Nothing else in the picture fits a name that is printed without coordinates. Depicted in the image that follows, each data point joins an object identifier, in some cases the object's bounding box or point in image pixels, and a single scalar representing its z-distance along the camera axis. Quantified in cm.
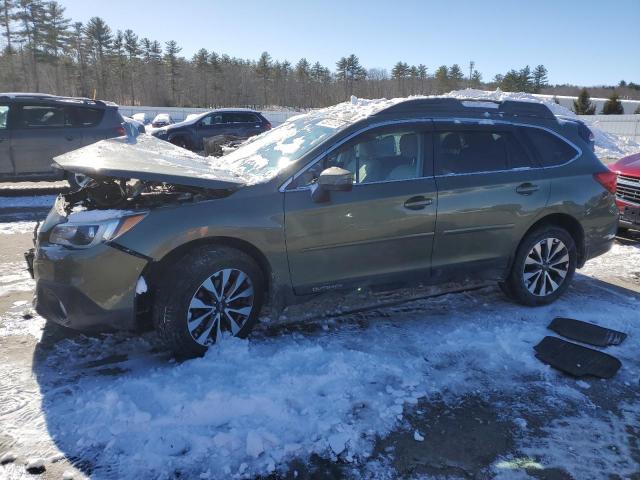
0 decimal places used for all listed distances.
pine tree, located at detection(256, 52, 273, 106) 7844
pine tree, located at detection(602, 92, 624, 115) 3506
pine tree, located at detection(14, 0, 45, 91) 5884
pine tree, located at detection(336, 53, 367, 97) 8081
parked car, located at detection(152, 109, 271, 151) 1780
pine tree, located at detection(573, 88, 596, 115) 3606
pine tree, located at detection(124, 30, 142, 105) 7300
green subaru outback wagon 330
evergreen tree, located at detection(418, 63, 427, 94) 8081
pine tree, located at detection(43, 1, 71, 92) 6053
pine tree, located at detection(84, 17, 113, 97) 6912
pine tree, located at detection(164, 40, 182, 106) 7475
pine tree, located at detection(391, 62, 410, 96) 8019
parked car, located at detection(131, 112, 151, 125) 3002
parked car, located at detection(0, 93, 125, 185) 913
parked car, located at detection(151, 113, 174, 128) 2863
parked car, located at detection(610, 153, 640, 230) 699
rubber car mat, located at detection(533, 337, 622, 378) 358
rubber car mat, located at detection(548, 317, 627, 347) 404
